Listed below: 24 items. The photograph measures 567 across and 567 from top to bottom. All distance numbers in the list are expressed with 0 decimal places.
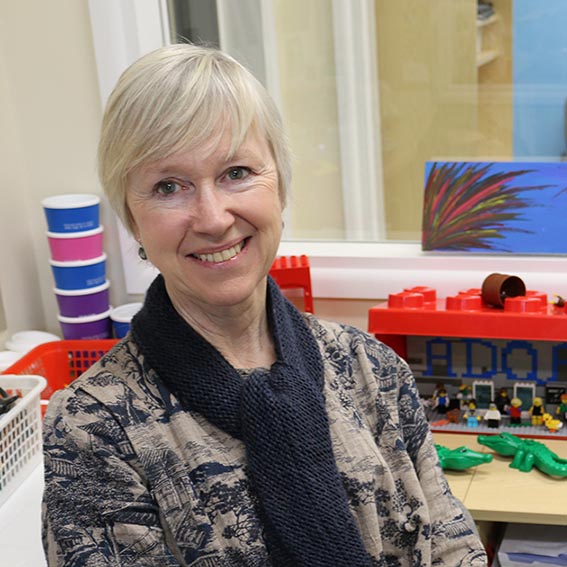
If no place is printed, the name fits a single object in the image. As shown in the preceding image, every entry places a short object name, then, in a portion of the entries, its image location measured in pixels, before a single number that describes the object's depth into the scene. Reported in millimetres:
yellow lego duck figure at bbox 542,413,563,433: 2223
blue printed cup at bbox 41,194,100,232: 2497
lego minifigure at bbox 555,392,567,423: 2258
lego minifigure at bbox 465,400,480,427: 2261
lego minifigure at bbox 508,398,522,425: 2248
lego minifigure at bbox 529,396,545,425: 2247
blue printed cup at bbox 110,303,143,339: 2545
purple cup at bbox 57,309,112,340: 2558
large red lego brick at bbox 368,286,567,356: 2198
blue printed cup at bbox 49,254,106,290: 2527
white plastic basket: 2096
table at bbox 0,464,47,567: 1970
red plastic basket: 2453
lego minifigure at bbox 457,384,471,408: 2294
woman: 1660
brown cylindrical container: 2235
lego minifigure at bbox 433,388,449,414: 2293
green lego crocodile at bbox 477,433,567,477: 2106
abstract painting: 2403
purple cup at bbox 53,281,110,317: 2541
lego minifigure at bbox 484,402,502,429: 2242
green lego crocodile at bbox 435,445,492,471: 2126
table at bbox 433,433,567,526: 2041
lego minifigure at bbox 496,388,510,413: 2276
